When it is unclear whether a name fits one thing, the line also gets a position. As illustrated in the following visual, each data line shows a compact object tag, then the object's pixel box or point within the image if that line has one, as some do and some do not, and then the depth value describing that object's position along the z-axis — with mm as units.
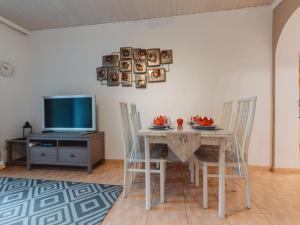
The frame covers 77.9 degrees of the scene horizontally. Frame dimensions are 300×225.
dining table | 1626
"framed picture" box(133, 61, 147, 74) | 3201
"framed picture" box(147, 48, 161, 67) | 3139
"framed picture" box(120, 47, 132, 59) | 3238
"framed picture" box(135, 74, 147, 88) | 3199
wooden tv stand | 2846
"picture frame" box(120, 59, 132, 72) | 3254
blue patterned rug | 1628
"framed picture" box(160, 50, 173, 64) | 3109
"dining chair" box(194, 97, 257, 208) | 1726
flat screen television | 3066
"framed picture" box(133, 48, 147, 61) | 3189
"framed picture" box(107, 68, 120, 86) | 3289
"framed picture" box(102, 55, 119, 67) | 3287
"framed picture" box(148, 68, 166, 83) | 3139
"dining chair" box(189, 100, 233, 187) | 2305
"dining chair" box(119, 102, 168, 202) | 1885
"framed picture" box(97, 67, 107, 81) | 3316
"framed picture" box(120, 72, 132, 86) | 3258
